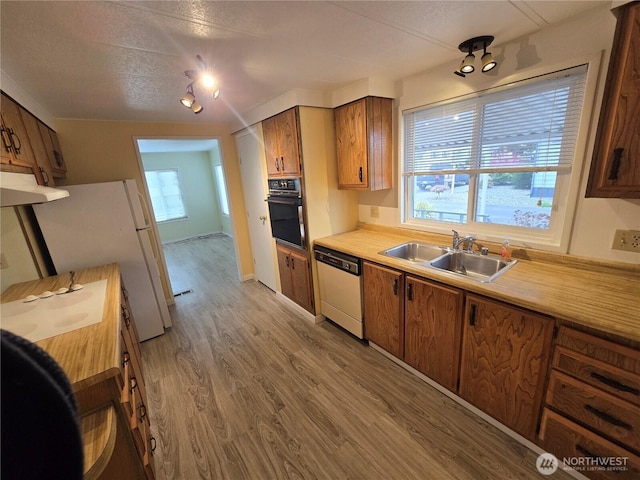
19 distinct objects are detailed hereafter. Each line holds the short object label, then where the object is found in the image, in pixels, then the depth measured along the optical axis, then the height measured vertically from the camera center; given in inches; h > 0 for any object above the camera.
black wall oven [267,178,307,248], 104.0 -13.7
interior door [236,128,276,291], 126.6 -11.1
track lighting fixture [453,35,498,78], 62.2 +25.8
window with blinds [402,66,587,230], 64.1 +2.6
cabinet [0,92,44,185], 57.5 +12.6
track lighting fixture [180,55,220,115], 67.5 +26.7
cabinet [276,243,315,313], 111.1 -42.3
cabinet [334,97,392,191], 90.0 +9.9
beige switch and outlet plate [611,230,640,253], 56.5 -19.0
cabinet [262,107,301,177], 97.5 +12.7
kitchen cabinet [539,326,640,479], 44.3 -43.1
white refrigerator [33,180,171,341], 89.5 -15.9
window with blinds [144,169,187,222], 256.1 -7.6
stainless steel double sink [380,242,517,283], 75.0 -28.2
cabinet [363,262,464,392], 67.1 -42.0
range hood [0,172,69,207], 49.4 +1.1
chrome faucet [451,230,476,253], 79.8 -23.0
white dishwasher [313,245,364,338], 91.7 -40.9
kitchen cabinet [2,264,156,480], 38.0 -32.5
